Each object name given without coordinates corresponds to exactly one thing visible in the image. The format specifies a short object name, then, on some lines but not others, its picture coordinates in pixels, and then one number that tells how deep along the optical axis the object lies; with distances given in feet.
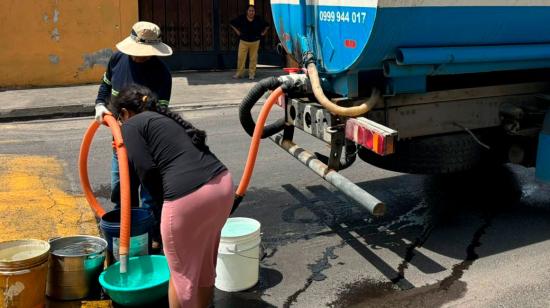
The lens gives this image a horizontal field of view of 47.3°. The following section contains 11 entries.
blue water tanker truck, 14.97
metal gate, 47.86
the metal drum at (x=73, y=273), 12.53
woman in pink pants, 10.84
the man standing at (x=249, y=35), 46.98
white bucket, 13.43
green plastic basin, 12.03
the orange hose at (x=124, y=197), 11.51
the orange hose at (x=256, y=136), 14.99
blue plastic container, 13.12
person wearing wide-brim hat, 15.60
